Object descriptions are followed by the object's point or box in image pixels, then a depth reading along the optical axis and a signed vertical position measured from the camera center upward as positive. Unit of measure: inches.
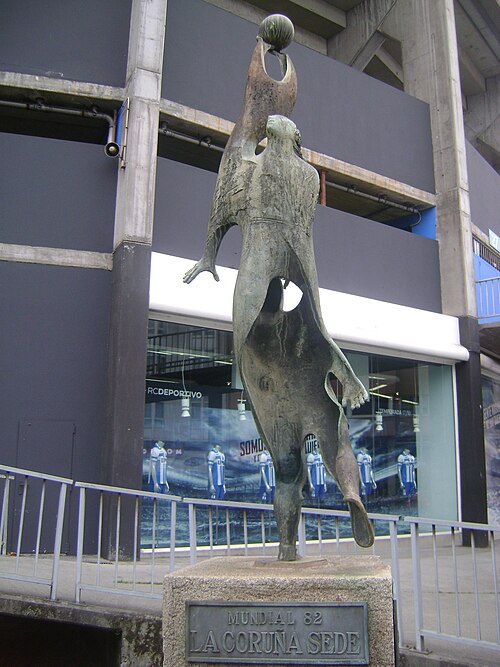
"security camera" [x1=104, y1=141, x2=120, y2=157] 449.1 +229.9
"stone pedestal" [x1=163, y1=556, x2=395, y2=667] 134.9 -21.2
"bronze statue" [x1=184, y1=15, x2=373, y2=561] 164.1 +46.8
